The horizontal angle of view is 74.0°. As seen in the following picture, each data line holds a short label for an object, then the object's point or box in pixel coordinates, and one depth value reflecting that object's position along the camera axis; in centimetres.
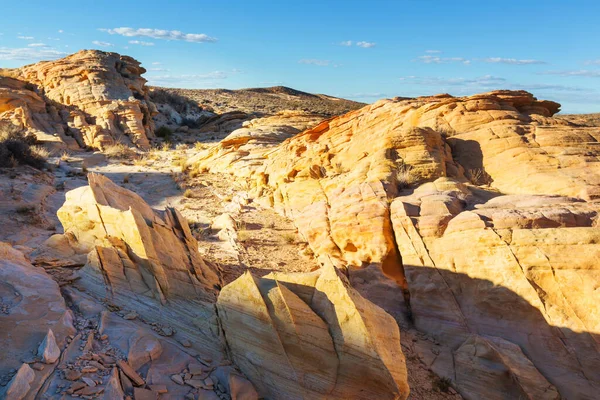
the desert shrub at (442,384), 599
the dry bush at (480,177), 1065
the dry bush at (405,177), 1043
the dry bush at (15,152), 1405
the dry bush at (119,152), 2033
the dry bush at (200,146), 2277
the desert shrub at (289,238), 1129
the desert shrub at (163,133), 2643
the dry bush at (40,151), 1631
